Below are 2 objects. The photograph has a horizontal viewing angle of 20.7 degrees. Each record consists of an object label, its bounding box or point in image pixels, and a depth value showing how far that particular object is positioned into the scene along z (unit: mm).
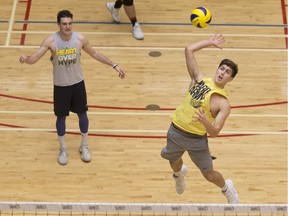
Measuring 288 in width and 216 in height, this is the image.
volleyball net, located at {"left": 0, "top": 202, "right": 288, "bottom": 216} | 10711
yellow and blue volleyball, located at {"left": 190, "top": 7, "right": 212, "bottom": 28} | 13500
